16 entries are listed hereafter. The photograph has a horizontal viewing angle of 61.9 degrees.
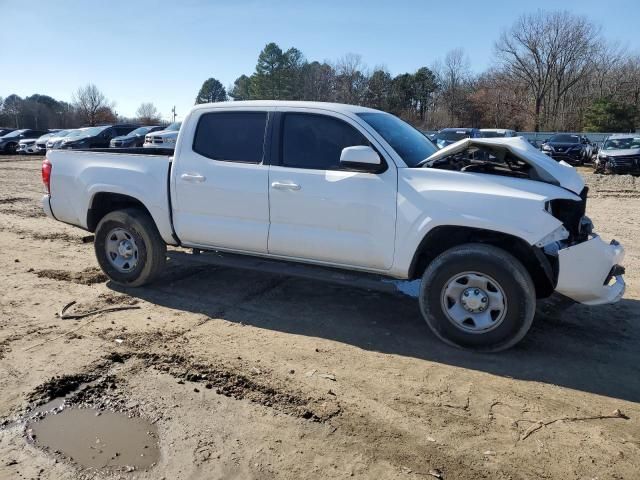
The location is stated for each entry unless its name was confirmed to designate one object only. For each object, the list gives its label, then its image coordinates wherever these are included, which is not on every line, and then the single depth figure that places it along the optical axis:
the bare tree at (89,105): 67.50
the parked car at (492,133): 19.82
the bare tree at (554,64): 53.22
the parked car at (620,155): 20.42
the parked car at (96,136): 25.20
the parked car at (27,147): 31.06
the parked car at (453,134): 22.75
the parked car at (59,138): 26.91
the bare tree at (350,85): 60.28
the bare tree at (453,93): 61.34
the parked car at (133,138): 24.97
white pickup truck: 4.07
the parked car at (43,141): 29.80
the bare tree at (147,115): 74.04
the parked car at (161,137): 20.98
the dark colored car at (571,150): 27.05
